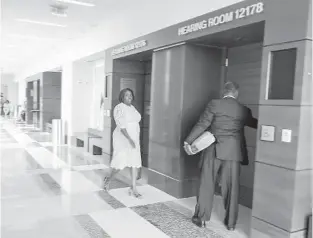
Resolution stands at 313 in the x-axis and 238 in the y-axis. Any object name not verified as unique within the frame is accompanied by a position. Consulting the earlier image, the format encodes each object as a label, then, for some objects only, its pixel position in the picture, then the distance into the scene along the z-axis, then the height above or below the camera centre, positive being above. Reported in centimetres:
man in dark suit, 324 -54
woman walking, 410 -58
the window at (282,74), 275 +30
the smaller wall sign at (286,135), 269 -27
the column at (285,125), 262 -18
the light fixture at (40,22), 687 +175
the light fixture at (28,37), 873 +177
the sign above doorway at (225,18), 304 +99
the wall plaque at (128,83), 634 +34
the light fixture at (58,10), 571 +167
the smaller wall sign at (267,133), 285 -28
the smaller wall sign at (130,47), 520 +99
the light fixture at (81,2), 541 +176
